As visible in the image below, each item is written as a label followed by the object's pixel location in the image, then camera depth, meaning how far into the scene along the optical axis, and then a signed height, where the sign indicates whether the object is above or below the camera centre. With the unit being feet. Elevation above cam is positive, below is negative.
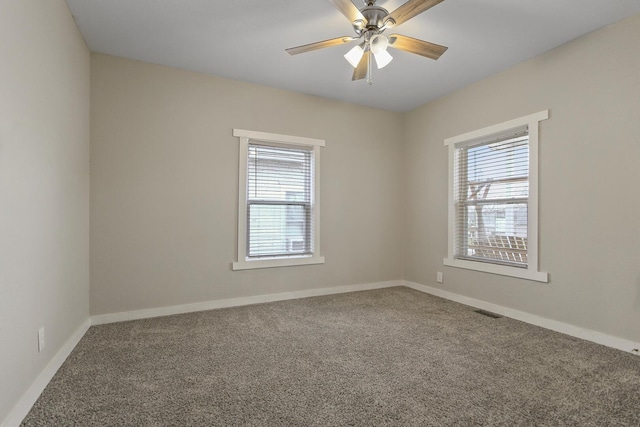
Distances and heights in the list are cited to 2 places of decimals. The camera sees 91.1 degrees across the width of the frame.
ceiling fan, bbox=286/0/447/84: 6.48 +4.11
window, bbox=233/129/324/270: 11.82 +0.43
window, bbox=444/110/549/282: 9.99 +0.50
